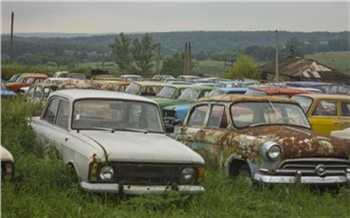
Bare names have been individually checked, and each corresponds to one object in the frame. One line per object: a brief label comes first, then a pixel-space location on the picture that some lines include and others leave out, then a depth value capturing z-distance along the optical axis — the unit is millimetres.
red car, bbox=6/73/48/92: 28612
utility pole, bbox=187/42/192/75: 60106
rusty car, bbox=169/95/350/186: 8062
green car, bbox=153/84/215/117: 16922
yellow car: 12094
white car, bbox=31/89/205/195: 6684
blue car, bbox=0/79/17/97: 17445
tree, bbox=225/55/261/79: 54906
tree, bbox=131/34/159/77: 84812
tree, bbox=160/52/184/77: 78125
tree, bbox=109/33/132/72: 85125
